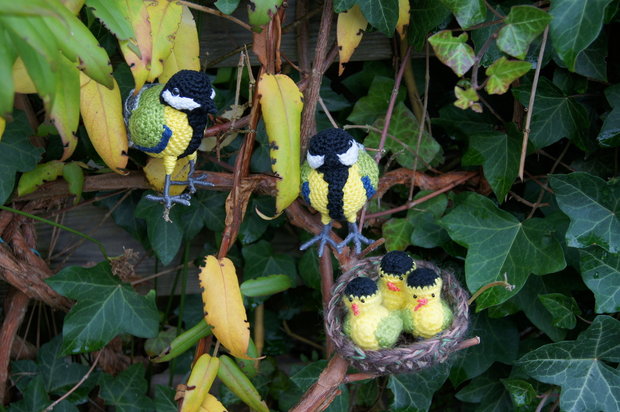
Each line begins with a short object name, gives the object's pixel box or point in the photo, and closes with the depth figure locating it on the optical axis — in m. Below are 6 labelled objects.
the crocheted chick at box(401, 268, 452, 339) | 0.85
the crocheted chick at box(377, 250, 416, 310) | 0.86
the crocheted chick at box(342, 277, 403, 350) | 0.86
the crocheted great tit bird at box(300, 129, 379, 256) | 0.82
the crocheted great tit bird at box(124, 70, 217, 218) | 0.78
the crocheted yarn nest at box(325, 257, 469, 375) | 0.85
